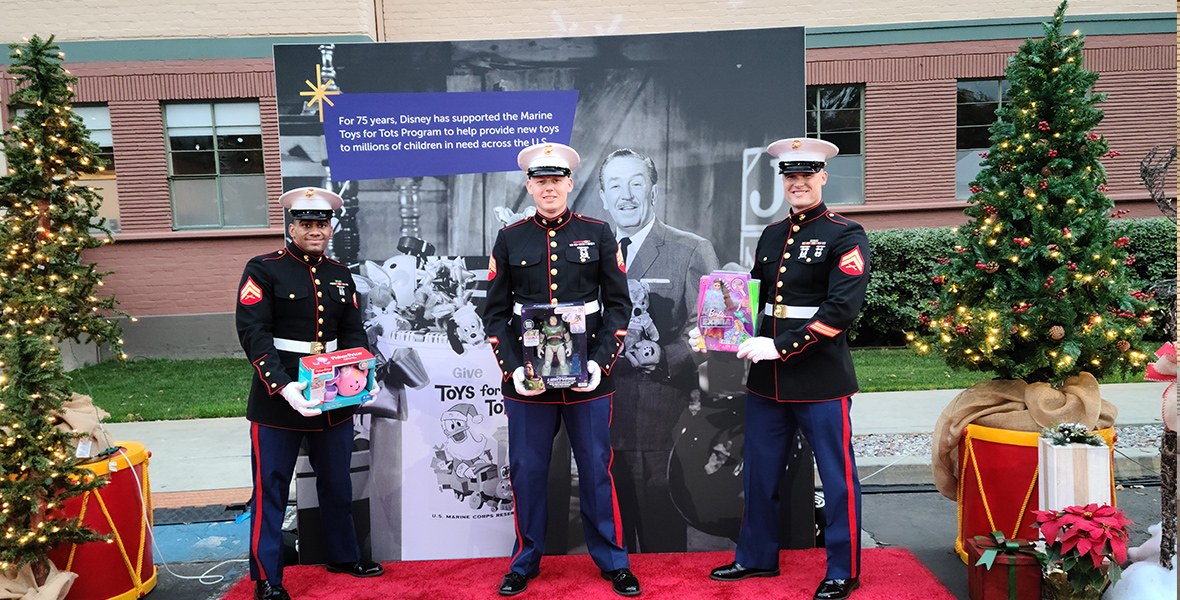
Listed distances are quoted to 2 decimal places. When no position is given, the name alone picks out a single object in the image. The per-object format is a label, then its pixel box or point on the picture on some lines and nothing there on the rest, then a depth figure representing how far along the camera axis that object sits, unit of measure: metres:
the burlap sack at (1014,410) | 3.76
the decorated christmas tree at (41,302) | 3.37
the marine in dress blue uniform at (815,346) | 3.43
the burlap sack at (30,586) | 3.37
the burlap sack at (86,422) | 3.74
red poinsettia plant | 3.13
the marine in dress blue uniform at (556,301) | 3.58
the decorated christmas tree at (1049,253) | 3.87
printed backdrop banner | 4.05
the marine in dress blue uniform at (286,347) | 3.56
